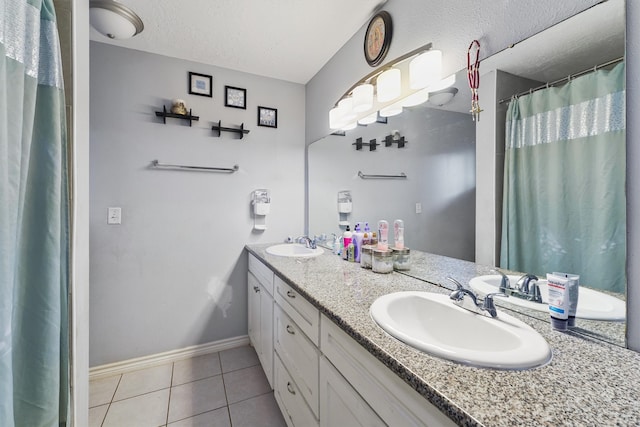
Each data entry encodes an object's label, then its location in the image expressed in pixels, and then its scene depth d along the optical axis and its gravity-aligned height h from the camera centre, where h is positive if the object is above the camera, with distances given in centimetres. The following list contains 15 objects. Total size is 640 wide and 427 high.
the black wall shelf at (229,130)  219 +68
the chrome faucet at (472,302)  84 -30
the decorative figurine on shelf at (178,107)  205 +79
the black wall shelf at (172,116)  201 +73
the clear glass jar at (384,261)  140 -26
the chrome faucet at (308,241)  219 -24
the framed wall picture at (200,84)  214 +102
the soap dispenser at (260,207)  232 +4
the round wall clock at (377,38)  154 +104
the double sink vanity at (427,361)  51 -35
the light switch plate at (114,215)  194 -2
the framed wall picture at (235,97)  226 +97
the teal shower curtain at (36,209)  65 +1
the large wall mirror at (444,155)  77 +32
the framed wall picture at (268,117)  239 +85
